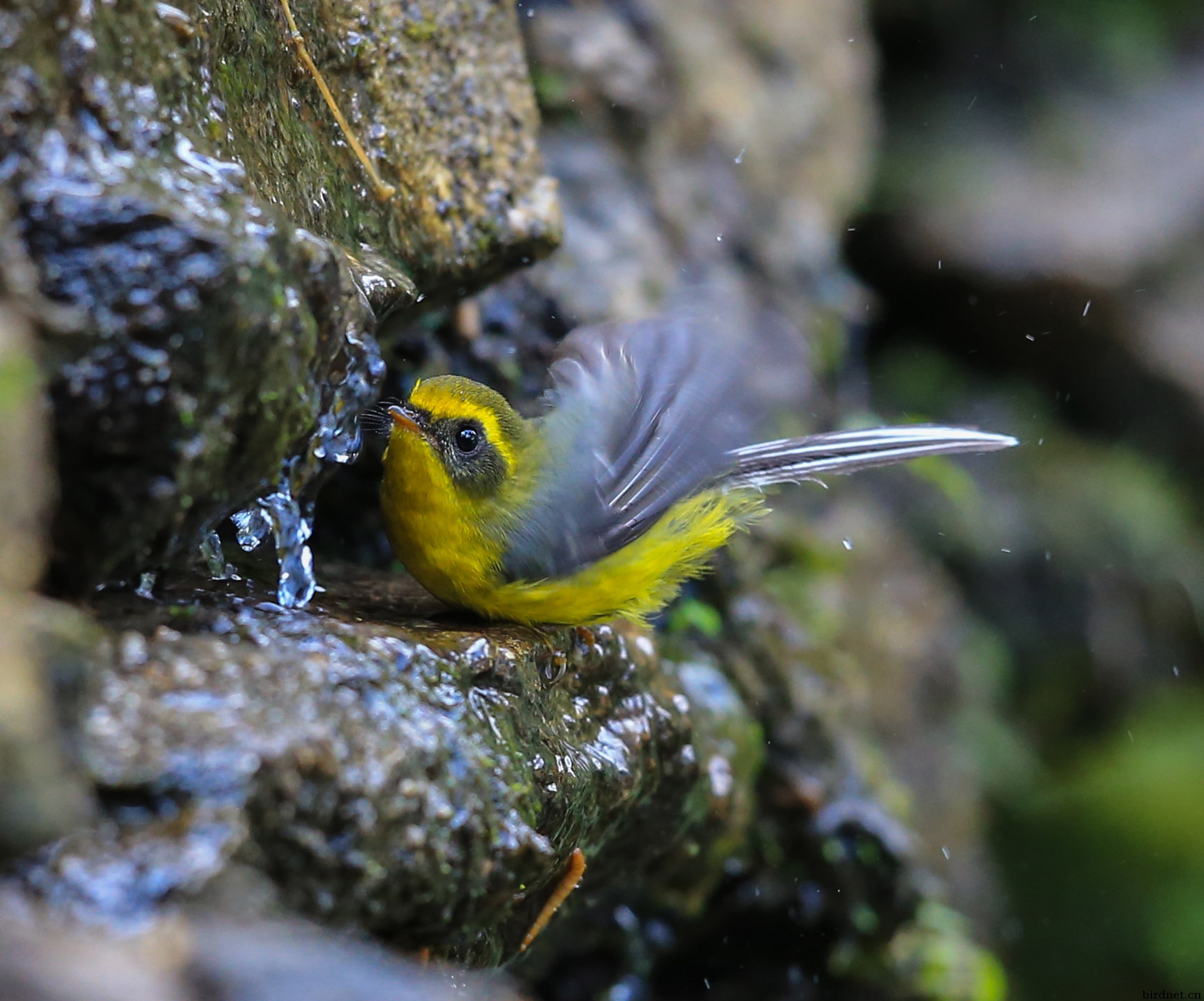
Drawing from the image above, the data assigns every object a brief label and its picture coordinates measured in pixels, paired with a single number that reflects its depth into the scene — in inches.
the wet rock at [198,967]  149.3
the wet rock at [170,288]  204.2
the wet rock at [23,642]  166.4
